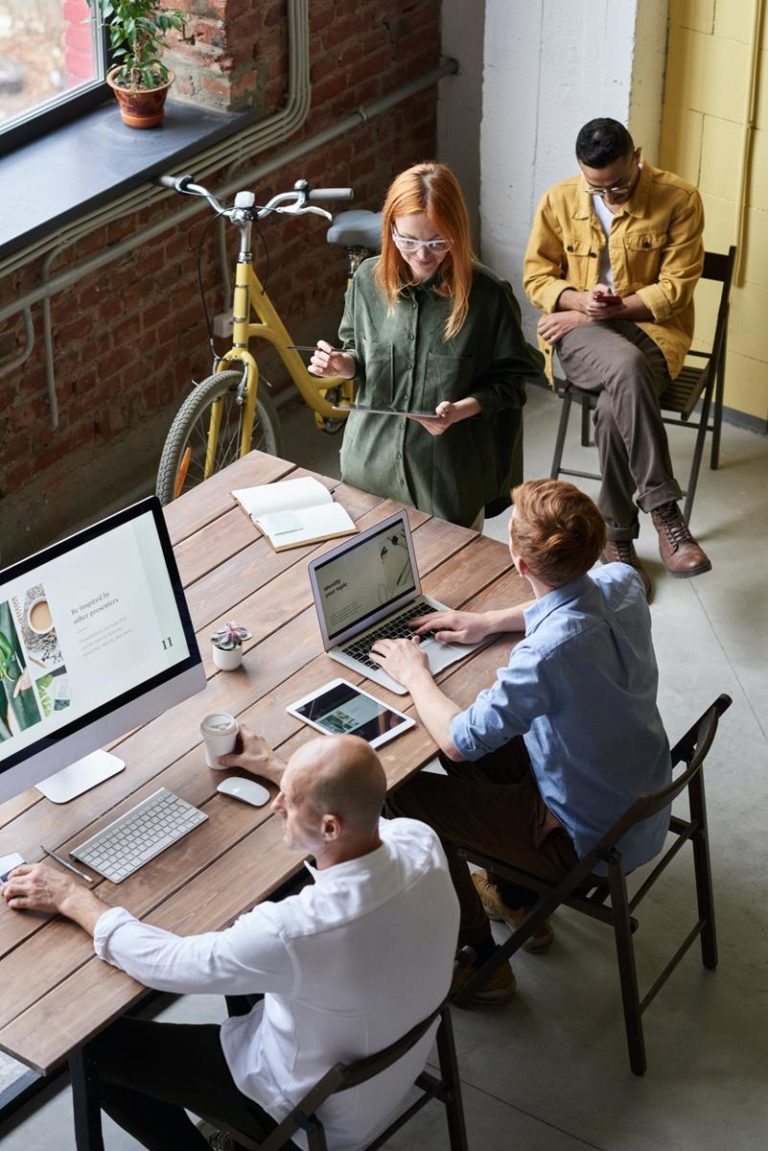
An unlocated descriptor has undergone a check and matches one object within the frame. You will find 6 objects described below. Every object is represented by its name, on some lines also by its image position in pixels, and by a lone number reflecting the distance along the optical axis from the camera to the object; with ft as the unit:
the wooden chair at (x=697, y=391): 17.80
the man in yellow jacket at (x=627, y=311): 17.13
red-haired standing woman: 12.96
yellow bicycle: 16.61
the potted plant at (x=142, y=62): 17.19
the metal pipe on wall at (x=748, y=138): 18.02
